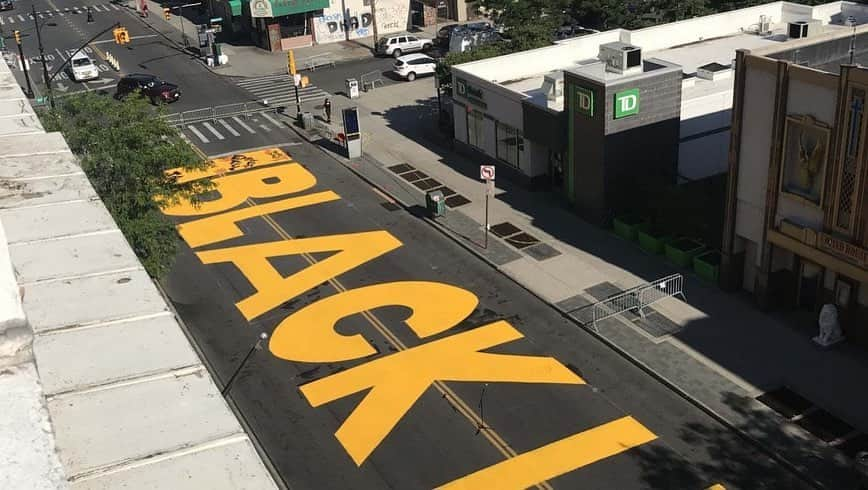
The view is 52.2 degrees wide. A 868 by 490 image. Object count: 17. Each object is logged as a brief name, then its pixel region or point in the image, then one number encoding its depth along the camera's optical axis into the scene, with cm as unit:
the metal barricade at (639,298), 3027
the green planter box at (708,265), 3173
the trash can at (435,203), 3847
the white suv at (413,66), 6069
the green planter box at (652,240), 3406
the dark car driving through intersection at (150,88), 5844
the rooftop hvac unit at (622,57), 3622
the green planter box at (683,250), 3303
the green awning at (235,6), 7350
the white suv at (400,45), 6706
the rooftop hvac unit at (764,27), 5006
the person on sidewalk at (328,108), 5238
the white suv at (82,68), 6438
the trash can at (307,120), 5203
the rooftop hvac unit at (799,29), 3766
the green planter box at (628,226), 3531
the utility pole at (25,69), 5616
